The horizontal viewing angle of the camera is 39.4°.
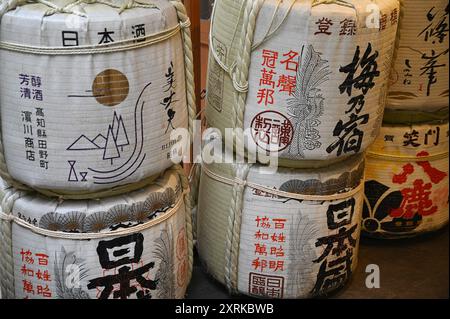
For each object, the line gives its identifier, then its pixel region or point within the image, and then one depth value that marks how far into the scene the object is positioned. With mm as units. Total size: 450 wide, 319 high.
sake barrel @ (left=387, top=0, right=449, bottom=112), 2143
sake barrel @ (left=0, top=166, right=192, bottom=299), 1663
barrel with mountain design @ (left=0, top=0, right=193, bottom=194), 1477
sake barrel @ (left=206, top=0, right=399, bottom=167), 1712
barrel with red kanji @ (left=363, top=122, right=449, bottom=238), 2342
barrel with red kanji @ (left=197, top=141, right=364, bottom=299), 1923
